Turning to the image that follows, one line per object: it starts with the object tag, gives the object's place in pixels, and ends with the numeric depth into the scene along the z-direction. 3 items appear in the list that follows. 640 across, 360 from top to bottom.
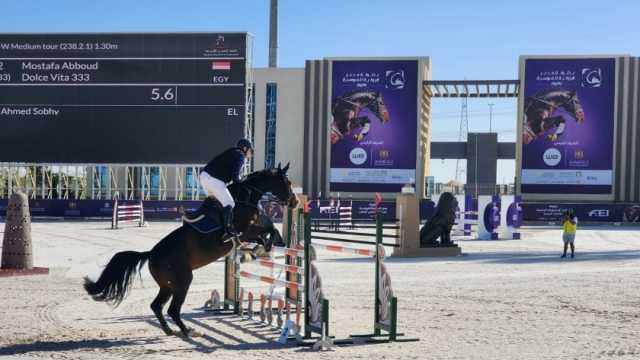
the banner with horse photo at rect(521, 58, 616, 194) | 54.56
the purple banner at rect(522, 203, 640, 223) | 51.38
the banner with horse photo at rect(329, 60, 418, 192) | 55.62
